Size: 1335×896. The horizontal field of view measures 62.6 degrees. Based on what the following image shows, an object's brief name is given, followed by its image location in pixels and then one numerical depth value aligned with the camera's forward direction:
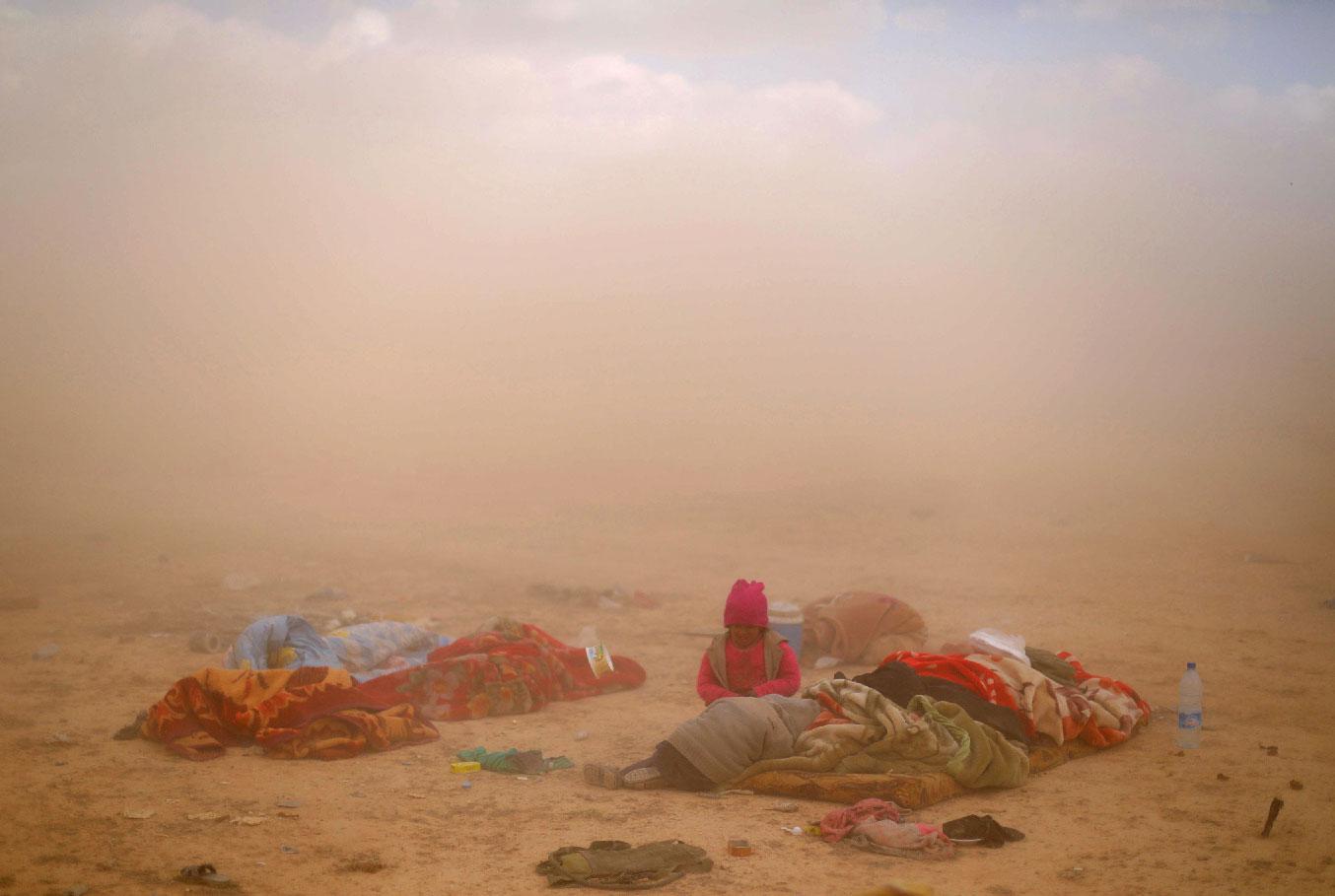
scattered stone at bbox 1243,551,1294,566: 12.41
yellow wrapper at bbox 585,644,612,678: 7.68
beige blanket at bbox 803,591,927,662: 8.55
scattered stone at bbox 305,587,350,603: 10.69
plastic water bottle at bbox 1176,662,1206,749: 5.94
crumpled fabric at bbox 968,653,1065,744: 5.92
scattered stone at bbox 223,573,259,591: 11.12
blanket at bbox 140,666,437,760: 5.93
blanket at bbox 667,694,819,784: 5.42
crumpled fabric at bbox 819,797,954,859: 4.55
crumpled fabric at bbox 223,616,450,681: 7.26
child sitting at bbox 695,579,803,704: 6.36
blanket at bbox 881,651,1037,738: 5.98
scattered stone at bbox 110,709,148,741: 6.14
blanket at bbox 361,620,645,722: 6.97
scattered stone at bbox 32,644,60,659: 8.15
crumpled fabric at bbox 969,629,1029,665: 6.72
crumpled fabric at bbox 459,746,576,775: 5.82
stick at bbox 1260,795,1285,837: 4.61
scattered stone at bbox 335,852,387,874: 4.38
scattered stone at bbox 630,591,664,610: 10.73
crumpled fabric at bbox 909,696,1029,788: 5.36
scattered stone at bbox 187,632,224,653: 8.50
